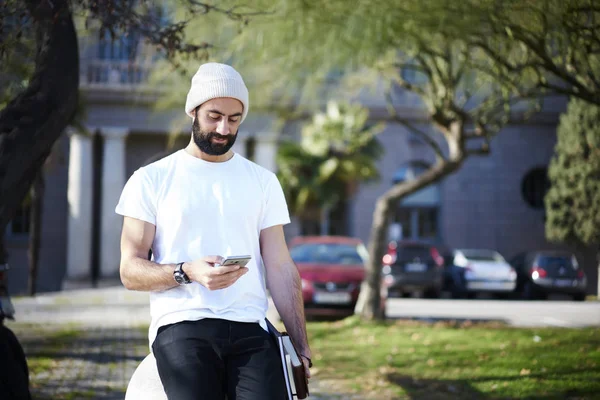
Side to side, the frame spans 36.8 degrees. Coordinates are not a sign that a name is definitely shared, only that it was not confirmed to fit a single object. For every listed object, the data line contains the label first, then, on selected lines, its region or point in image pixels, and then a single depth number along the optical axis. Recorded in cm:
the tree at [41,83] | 591
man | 333
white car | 2708
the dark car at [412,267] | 2555
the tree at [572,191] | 2897
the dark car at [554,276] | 2673
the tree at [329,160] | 2791
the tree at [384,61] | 1035
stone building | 3056
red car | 1642
